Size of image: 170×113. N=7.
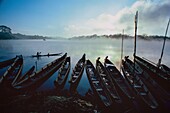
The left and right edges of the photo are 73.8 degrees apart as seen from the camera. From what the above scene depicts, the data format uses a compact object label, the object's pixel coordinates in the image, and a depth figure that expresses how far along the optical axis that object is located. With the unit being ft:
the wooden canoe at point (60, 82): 40.69
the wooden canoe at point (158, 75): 39.21
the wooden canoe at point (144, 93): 28.67
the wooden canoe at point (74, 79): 43.29
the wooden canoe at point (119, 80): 35.83
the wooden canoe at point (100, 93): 31.39
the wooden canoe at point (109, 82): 32.15
